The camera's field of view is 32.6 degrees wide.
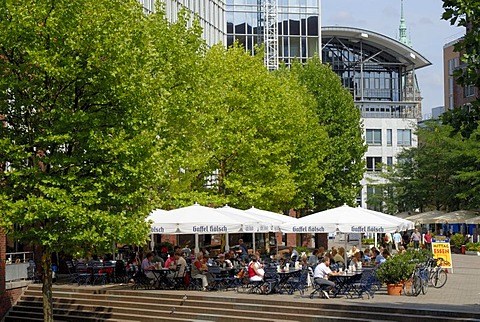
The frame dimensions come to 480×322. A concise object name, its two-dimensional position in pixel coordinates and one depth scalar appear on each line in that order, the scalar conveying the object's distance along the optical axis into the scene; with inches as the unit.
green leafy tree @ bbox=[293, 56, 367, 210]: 2289.7
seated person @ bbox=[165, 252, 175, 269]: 1172.5
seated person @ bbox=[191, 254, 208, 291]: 1127.6
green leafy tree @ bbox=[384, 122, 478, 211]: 2273.6
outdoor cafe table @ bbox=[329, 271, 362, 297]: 988.1
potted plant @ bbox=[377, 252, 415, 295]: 1019.9
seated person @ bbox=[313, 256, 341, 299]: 987.2
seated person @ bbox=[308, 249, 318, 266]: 1177.4
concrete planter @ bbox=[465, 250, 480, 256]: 2092.3
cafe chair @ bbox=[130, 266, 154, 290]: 1167.8
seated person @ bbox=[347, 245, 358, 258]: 1285.2
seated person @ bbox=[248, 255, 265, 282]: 1066.1
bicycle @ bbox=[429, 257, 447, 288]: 1136.2
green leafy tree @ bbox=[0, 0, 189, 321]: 858.8
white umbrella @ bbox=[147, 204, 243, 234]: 1109.7
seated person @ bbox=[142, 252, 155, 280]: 1151.8
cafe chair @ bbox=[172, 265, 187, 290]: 1147.3
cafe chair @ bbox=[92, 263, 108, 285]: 1238.3
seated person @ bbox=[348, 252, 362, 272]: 1072.0
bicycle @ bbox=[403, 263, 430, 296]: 1010.1
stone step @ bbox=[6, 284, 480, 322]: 887.7
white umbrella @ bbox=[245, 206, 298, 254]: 1236.5
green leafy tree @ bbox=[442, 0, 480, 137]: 530.9
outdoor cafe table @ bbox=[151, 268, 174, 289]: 1149.7
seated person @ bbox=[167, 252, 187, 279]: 1141.1
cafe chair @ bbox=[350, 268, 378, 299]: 987.3
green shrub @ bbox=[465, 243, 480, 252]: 2096.3
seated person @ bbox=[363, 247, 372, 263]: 1294.8
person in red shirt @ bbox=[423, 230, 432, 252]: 1924.2
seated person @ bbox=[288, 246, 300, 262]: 1309.1
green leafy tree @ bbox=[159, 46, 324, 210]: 1411.2
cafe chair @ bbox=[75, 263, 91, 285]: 1233.4
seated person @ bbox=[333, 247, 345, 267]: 1185.7
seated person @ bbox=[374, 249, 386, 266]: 1172.1
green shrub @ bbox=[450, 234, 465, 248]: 2207.3
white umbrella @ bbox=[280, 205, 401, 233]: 1123.9
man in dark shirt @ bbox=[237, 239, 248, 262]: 1356.5
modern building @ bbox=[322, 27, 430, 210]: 4055.1
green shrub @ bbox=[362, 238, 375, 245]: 2736.7
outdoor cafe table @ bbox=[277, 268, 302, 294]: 1072.8
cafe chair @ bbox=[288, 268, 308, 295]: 1053.3
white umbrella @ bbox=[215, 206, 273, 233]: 1158.2
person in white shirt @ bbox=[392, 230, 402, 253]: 1870.2
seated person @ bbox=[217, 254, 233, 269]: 1169.4
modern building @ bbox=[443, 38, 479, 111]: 3284.9
